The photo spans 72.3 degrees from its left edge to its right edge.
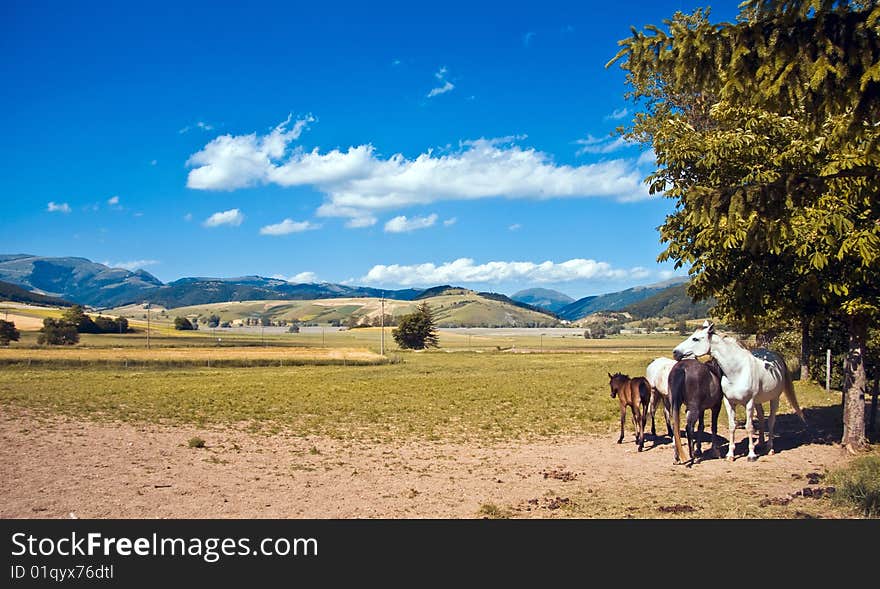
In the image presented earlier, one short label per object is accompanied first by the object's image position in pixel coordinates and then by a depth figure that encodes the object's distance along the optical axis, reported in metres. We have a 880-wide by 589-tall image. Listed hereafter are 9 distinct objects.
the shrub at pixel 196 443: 17.20
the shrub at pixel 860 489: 9.58
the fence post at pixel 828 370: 30.00
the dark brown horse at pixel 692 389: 14.33
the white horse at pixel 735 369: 14.46
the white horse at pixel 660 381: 16.75
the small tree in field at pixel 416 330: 102.25
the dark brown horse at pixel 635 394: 16.36
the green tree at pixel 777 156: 7.31
